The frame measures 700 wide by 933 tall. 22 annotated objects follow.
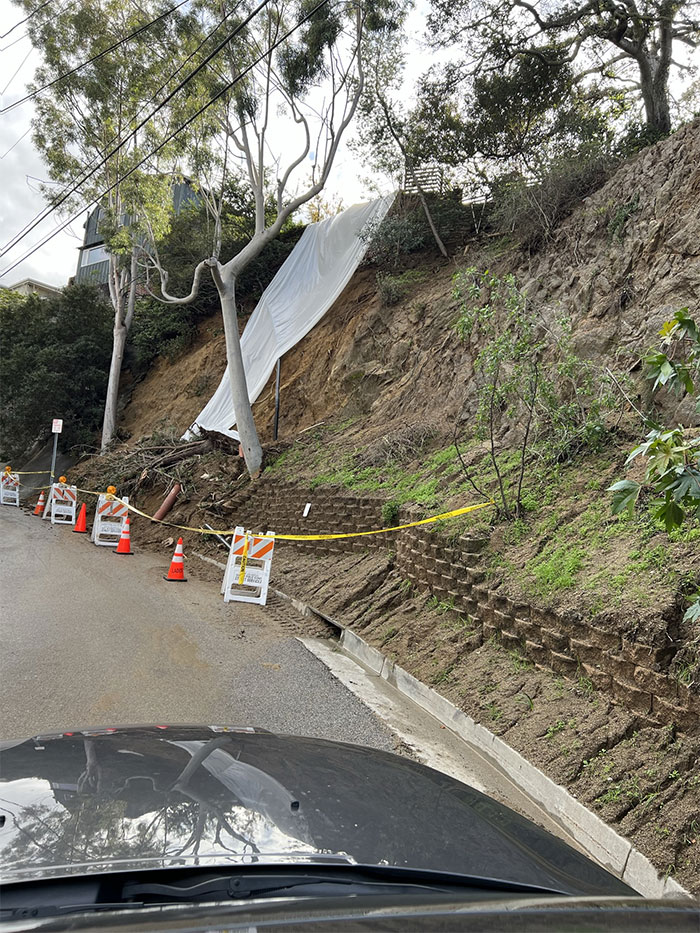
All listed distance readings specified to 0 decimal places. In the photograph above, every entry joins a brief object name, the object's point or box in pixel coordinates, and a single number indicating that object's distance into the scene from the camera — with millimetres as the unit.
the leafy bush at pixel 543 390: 8359
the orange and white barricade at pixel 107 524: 16500
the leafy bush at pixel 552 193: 13828
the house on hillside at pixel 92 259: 42375
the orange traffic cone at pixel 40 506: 22094
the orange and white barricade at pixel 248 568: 10883
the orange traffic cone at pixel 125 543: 15312
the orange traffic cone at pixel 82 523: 18422
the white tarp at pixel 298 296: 20406
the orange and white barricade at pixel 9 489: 25453
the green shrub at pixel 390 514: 10969
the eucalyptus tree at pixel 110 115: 22359
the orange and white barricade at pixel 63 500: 19828
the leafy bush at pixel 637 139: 14031
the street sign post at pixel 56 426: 23641
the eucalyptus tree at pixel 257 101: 18188
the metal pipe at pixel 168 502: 18344
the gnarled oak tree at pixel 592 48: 15734
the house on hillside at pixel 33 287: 51281
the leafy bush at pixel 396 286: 18781
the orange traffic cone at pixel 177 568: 12234
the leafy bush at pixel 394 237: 19531
